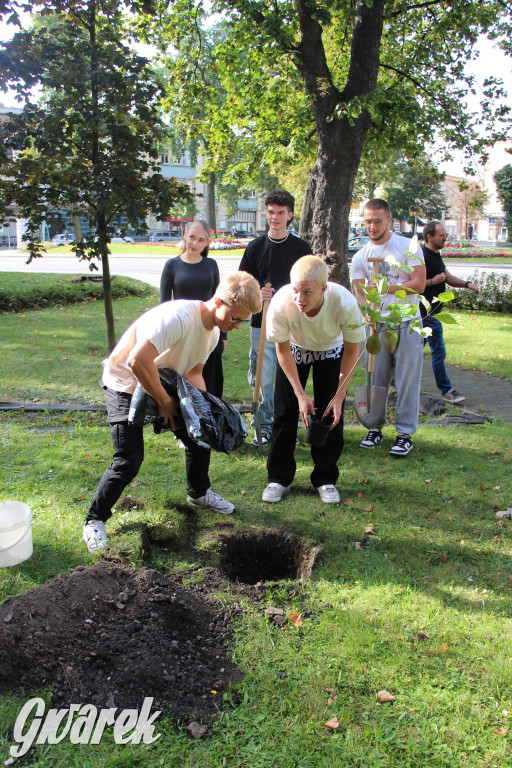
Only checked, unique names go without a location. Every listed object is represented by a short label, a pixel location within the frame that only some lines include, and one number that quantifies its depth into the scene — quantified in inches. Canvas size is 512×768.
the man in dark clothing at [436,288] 282.4
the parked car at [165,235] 2342.5
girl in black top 209.6
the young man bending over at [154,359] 126.0
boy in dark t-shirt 202.4
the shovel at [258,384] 212.4
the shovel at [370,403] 215.0
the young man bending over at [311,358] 151.0
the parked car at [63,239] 1940.2
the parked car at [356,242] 1509.1
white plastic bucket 131.3
